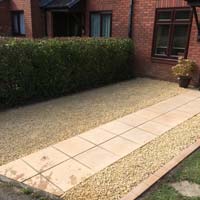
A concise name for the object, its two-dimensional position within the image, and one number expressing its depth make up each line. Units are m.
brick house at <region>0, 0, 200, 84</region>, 7.63
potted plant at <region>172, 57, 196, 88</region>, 7.30
